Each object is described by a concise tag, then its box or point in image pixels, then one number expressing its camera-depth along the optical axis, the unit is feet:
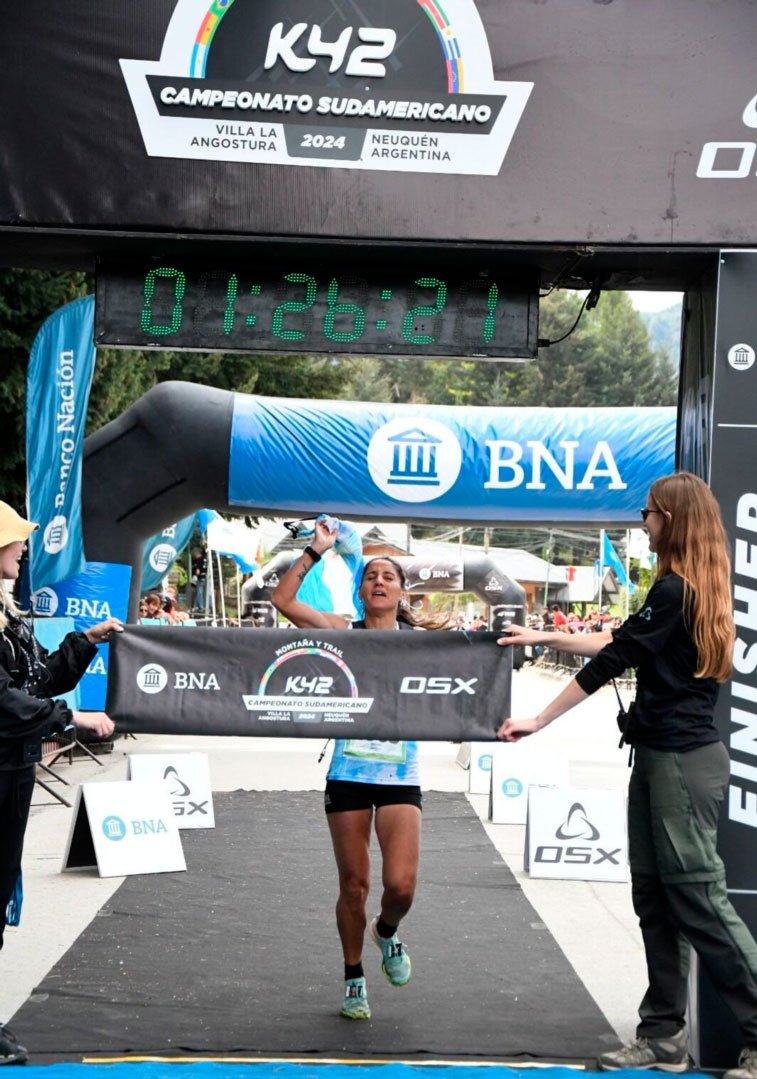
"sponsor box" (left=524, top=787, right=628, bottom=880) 31.48
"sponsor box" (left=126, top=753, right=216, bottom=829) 37.04
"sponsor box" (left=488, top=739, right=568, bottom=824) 38.55
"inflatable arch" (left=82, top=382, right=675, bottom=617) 46.65
